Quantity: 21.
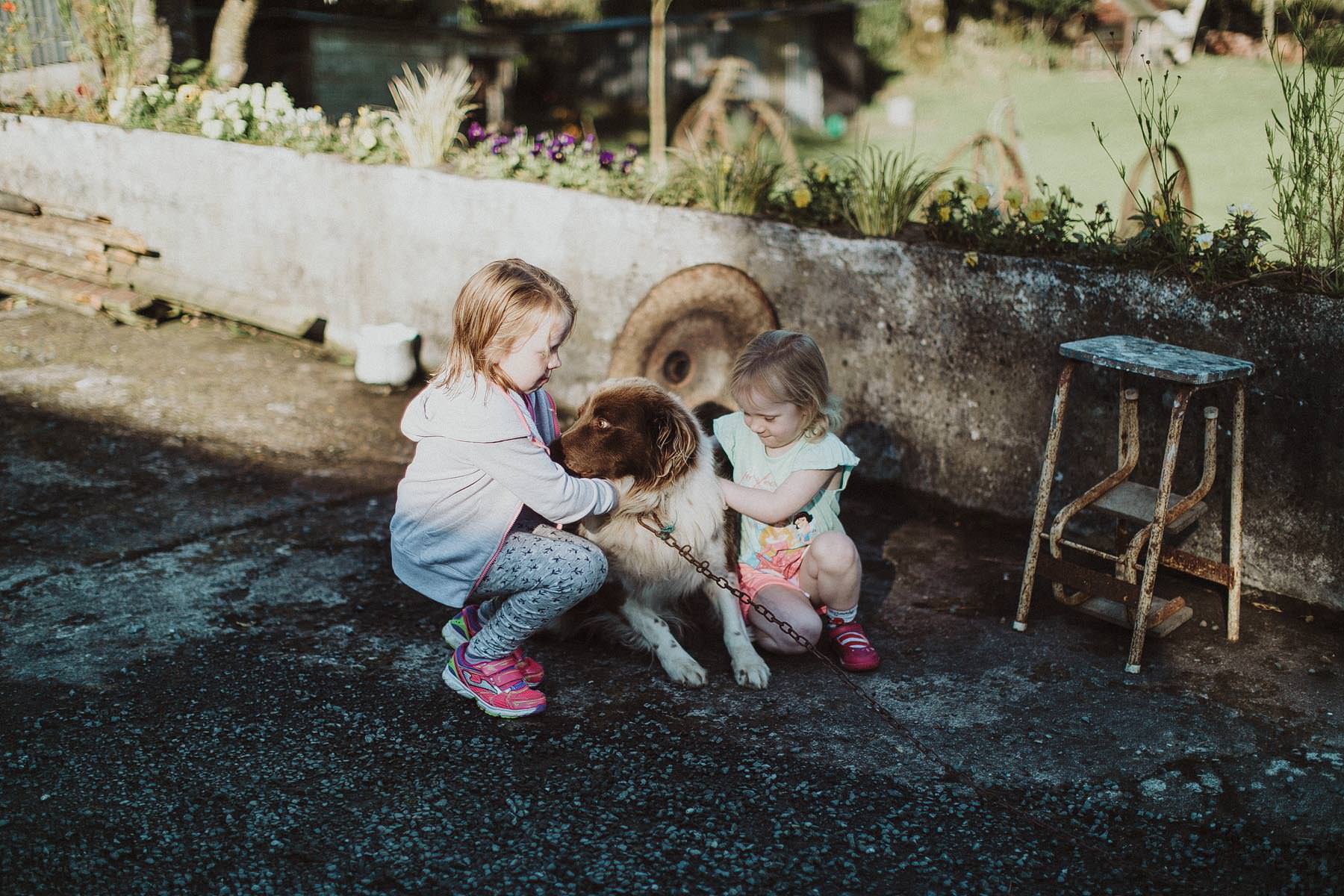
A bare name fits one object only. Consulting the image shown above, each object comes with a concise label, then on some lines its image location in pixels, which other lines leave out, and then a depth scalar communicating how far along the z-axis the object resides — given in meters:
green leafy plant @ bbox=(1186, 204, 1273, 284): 3.97
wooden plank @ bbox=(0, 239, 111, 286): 7.86
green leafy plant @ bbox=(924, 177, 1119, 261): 4.48
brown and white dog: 3.31
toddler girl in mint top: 3.51
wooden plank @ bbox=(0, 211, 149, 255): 7.75
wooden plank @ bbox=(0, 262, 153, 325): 7.45
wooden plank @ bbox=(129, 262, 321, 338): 7.02
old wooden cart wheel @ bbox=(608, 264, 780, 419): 5.12
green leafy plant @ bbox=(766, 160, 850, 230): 5.21
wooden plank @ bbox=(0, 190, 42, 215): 8.30
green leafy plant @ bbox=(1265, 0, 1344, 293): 3.81
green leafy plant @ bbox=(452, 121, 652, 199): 5.96
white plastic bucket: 6.41
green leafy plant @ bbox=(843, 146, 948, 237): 4.95
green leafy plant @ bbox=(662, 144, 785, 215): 5.42
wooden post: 8.54
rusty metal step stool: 3.47
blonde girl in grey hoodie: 3.06
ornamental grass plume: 6.63
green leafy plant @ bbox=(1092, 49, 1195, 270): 4.05
